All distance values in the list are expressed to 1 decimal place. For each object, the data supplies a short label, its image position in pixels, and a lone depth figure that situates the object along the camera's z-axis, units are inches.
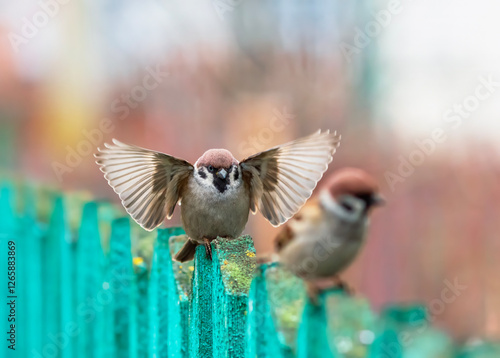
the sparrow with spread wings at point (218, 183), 104.0
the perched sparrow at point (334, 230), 111.7
